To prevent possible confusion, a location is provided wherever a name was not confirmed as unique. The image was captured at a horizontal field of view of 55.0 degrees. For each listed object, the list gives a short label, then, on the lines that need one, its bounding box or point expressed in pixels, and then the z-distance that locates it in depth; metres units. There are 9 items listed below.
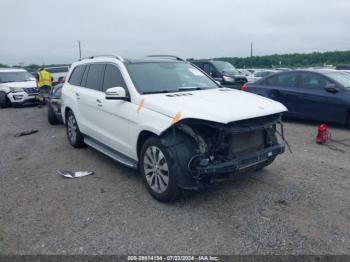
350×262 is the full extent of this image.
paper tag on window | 5.68
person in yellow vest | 13.77
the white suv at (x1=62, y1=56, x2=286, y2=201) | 3.84
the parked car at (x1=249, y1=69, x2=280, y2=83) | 22.28
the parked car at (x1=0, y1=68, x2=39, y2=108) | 14.55
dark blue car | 8.22
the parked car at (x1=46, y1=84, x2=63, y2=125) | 9.74
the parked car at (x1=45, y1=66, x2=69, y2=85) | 20.42
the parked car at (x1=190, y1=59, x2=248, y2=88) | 14.52
